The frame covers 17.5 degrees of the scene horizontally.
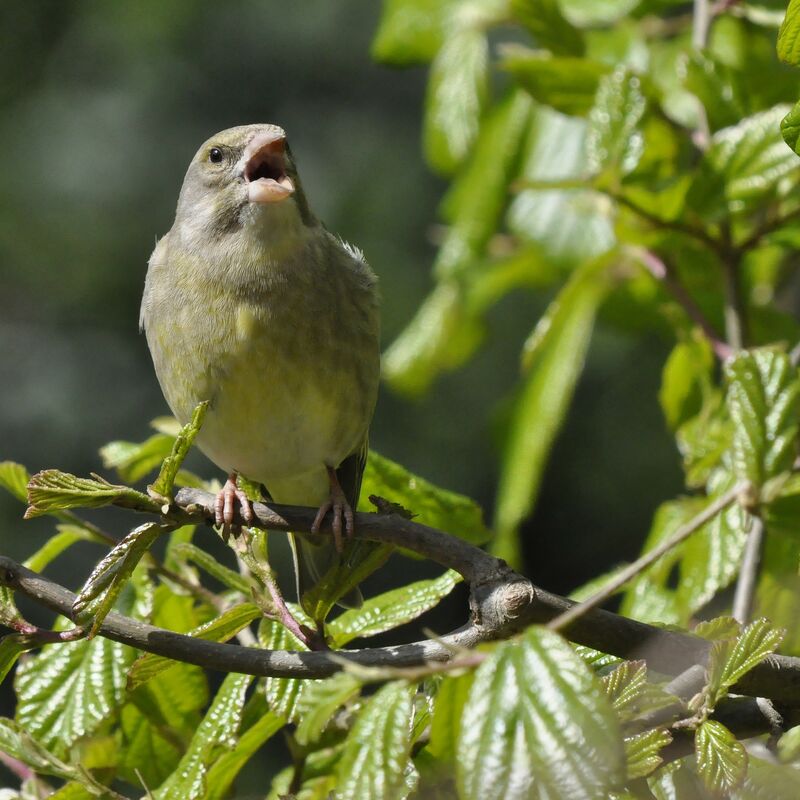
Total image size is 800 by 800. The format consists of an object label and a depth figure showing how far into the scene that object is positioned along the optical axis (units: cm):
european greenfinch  586
